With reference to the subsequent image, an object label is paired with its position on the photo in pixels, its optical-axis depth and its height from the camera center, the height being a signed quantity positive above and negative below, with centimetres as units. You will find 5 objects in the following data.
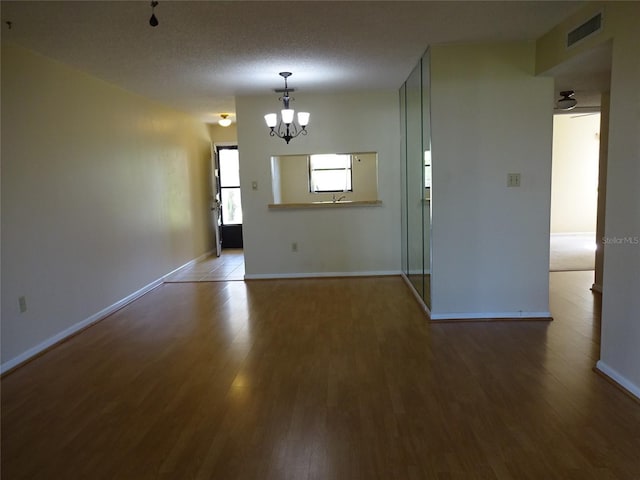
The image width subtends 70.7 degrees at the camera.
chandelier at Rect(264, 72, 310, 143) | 464 +72
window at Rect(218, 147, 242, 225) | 851 +8
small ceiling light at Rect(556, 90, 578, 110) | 454 +77
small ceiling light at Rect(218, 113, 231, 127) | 700 +107
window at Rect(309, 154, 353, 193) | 783 +20
